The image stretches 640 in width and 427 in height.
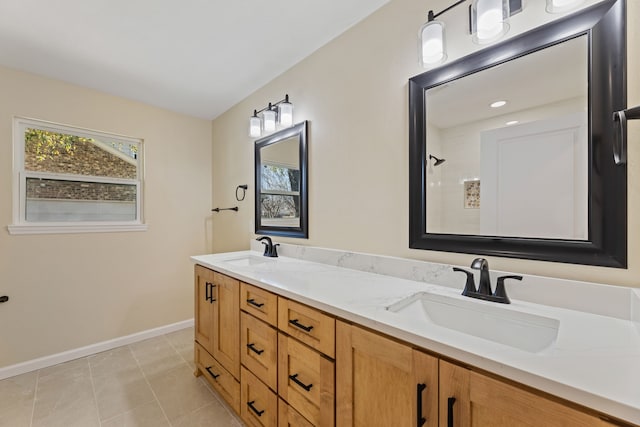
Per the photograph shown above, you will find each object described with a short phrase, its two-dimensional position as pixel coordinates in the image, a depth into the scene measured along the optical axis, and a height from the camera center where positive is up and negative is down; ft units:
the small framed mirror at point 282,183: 6.66 +0.83
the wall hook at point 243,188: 8.81 +0.83
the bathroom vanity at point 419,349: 1.94 -1.29
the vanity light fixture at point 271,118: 6.82 +2.57
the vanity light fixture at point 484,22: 3.20 +2.50
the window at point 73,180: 7.19 +1.02
